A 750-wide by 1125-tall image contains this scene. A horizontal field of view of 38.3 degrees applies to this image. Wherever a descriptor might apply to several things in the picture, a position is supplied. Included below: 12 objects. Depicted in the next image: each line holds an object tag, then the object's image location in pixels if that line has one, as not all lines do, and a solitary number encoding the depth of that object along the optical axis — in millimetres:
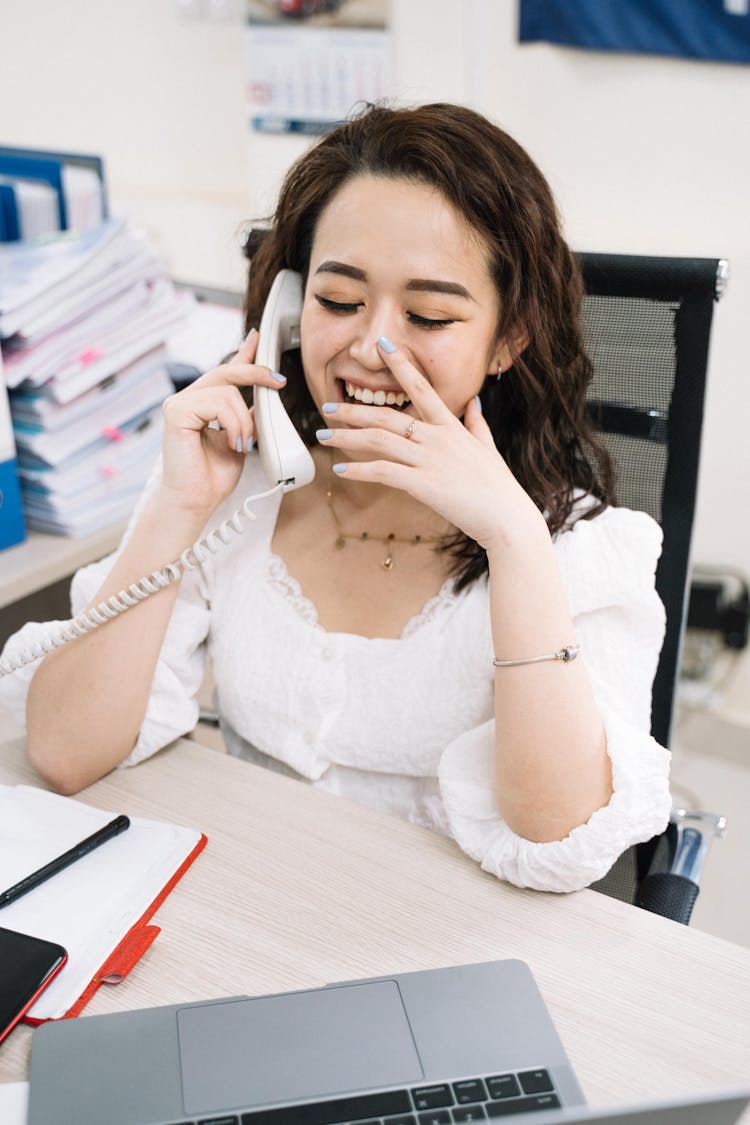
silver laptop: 680
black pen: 858
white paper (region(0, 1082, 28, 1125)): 683
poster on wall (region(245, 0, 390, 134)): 2430
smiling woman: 942
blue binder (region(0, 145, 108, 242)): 1679
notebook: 795
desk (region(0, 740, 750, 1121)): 748
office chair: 1142
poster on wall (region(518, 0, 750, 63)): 1990
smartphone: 752
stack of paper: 1454
